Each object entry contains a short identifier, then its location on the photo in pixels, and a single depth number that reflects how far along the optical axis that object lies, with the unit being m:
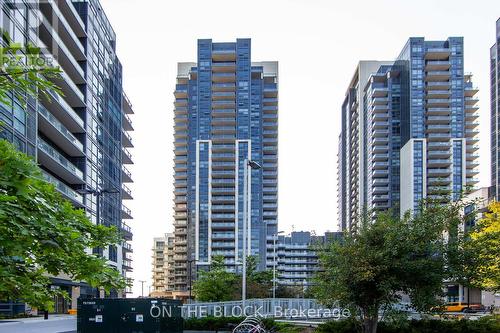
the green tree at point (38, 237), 5.63
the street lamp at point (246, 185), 32.00
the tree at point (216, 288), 59.75
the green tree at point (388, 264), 20.84
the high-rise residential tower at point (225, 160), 131.12
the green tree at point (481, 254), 21.66
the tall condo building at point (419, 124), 134.50
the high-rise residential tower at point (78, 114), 44.44
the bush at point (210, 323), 30.70
